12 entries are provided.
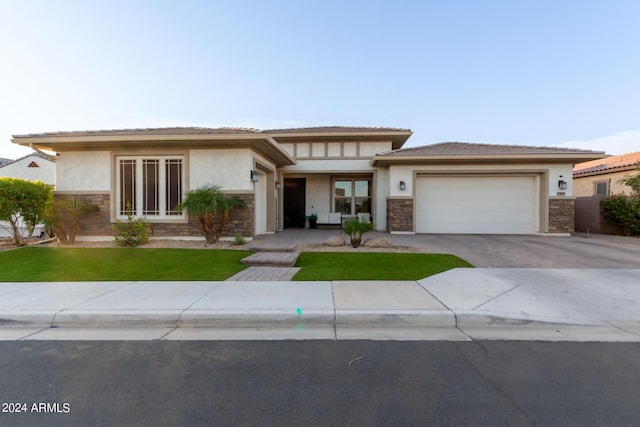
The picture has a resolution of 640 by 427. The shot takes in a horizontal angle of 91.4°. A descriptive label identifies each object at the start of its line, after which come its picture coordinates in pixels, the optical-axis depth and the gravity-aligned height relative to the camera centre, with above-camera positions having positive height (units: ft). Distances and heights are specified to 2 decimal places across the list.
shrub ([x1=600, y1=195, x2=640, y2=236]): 42.98 -0.46
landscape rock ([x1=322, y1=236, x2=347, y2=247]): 32.42 -3.56
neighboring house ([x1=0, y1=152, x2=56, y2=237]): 59.82 +7.45
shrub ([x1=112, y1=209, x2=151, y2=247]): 32.63 -2.73
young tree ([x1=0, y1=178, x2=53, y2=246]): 30.55 +0.49
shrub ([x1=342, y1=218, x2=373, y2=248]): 32.01 -2.30
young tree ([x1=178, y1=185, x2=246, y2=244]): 31.71 +0.04
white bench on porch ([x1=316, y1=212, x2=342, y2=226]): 56.39 -1.95
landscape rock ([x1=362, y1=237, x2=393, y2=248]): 31.94 -3.62
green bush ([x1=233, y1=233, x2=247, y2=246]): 33.55 -3.61
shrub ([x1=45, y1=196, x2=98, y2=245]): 33.96 -0.91
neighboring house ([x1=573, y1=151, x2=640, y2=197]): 53.12 +5.97
